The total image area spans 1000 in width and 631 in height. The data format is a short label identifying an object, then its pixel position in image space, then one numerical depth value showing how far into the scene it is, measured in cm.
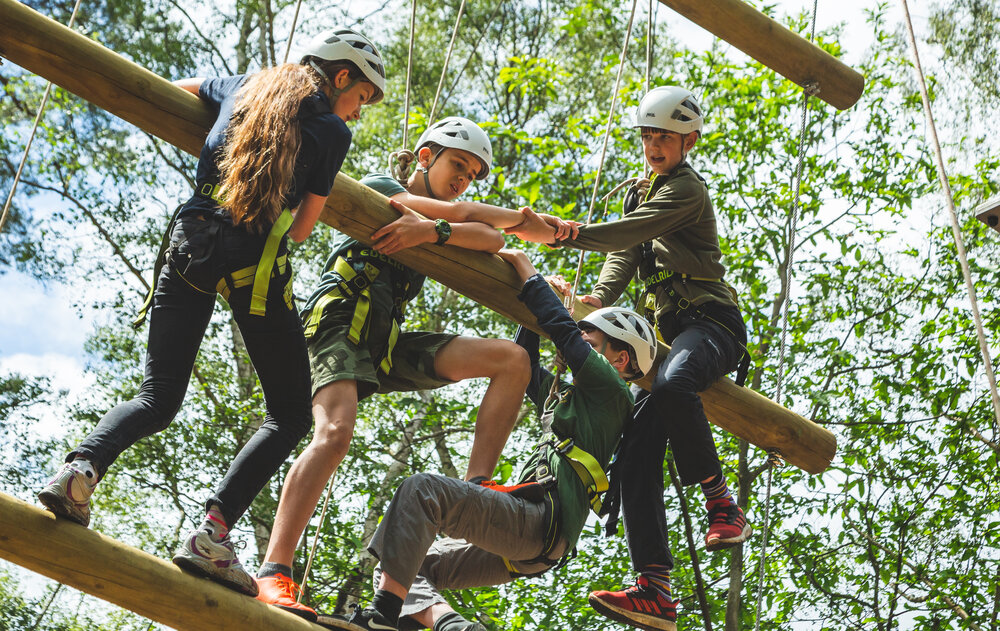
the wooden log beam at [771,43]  542
